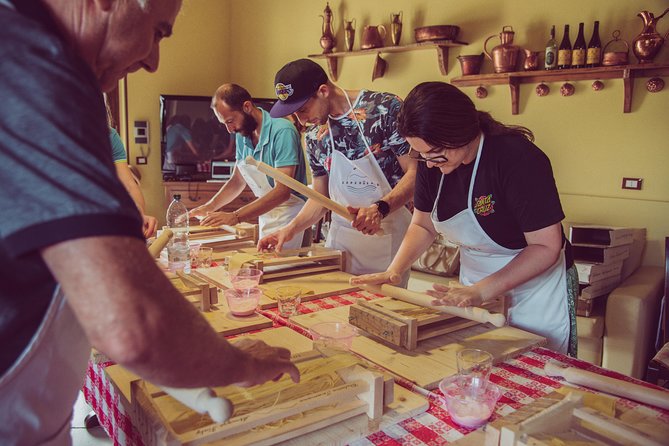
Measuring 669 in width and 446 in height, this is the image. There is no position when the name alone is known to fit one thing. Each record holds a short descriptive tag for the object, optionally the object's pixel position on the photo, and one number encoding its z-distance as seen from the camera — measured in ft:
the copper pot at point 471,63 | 15.10
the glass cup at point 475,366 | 4.55
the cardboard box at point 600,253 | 11.80
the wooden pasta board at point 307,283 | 7.37
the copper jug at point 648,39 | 11.93
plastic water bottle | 8.77
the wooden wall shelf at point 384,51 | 15.81
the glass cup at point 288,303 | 6.69
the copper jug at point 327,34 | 19.16
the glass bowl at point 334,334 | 5.39
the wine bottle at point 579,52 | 13.11
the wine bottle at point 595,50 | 12.88
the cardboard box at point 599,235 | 11.91
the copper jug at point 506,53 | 14.14
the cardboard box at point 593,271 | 11.44
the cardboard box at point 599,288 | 11.49
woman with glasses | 6.27
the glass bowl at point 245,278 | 6.88
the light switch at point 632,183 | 12.97
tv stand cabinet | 21.79
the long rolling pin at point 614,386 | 4.44
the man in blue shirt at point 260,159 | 11.00
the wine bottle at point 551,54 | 13.55
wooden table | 4.13
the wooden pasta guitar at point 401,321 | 5.58
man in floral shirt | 8.96
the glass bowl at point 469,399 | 4.25
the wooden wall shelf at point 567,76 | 12.38
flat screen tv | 22.13
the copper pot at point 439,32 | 15.48
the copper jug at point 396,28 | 17.19
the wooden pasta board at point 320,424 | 3.77
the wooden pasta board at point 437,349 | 5.15
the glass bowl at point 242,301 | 6.48
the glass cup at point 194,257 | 9.03
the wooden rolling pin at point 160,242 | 7.04
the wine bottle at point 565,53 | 13.31
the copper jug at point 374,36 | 17.67
